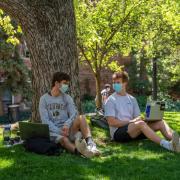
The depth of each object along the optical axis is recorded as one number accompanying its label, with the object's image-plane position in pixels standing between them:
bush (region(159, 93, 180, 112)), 28.28
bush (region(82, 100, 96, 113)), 27.30
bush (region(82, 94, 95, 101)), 33.78
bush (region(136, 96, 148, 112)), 30.36
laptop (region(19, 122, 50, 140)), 7.50
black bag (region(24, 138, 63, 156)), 7.34
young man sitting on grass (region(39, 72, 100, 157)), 7.66
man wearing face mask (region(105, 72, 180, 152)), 8.17
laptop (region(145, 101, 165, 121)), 8.34
